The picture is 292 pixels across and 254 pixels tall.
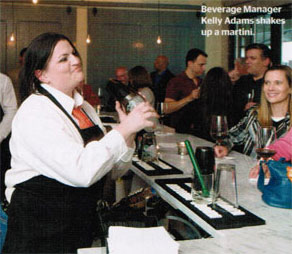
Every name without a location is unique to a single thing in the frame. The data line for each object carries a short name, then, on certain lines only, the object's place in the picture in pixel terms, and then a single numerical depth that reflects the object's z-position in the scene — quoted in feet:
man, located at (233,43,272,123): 10.62
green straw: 4.22
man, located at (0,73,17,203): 9.45
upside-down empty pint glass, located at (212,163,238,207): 4.05
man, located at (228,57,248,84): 13.54
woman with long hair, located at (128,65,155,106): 12.41
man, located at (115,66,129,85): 16.57
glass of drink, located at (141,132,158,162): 6.48
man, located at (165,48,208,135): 12.34
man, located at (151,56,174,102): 18.54
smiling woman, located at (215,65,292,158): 6.92
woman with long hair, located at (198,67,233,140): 10.37
